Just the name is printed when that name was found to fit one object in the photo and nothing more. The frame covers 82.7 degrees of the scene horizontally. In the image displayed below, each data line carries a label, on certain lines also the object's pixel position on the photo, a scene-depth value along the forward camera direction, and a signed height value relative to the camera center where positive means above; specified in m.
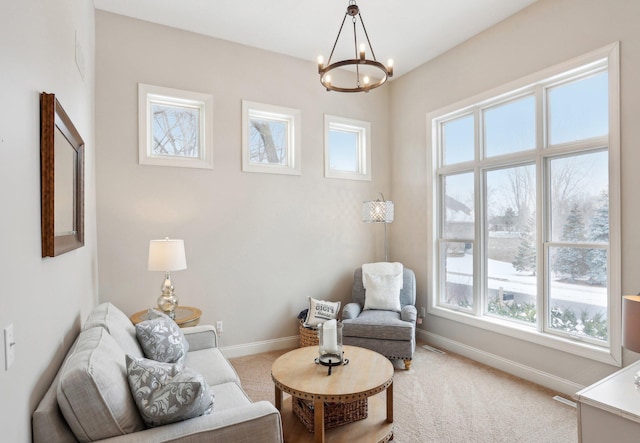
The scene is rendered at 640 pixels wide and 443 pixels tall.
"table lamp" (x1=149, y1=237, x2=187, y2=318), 3.05 -0.34
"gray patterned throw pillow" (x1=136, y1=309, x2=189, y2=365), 2.29 -0.77
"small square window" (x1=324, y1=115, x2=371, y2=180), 4.55 +0.95
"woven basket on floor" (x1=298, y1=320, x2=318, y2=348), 3.77 -1.22
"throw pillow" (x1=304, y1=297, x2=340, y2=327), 3.95 -1.01
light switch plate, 1.02 -0.36
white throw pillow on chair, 4.06 -0.82
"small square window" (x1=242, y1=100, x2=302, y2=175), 4.01 +0.95
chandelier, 2.33 +1.05
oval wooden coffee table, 2.10 -1.00
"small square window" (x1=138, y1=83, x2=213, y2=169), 3.54 +0.97
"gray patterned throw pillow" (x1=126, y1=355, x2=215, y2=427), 1.48 -0.72
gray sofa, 1.32 -0.73
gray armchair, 3.54 -1.10
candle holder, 2.51 -0.86
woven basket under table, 2.38 -1.29
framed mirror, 1.43 +0.20
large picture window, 2.87 +0.07
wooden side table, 3.06 -0.83
